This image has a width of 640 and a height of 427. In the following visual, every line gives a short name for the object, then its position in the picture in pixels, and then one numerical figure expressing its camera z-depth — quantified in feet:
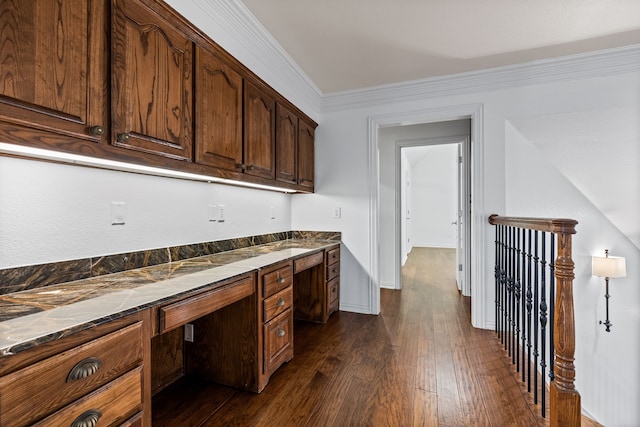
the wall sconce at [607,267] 8.15
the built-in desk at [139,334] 2.46
